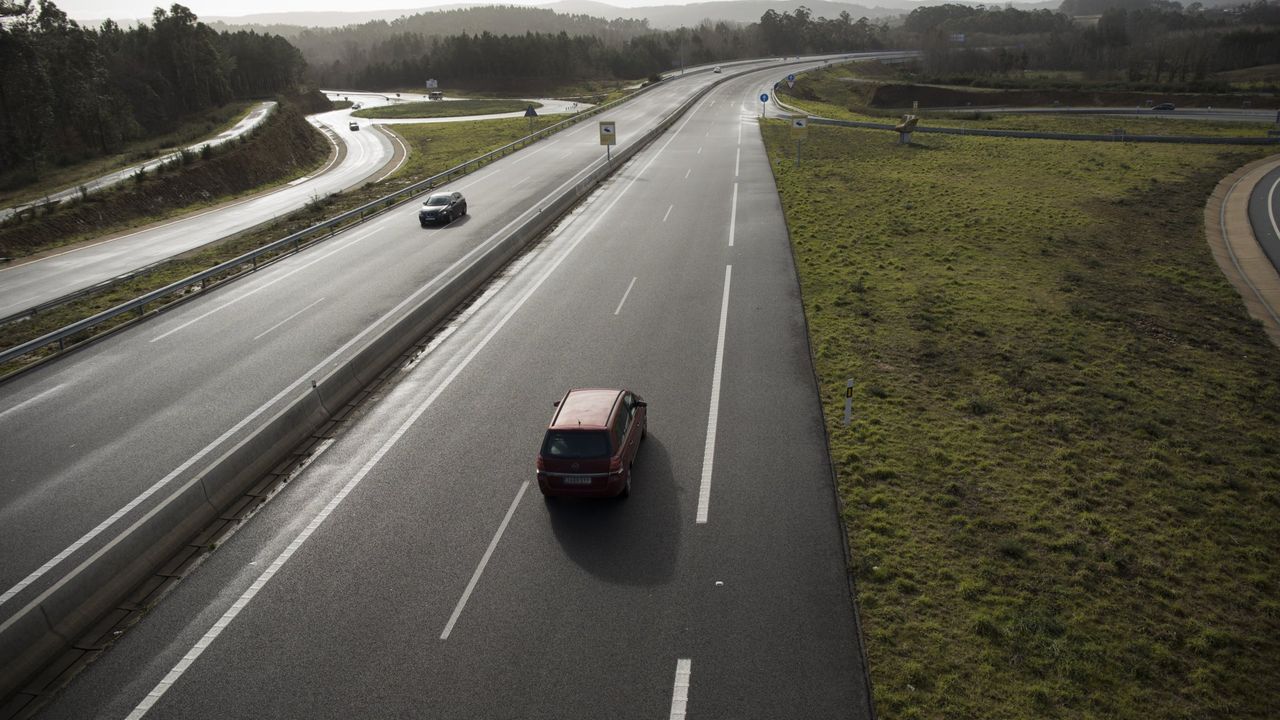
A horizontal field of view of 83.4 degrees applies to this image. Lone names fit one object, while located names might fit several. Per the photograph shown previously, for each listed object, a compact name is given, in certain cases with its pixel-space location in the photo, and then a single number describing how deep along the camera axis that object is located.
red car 12.17
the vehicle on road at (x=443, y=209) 33.03
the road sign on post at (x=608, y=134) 46.09
